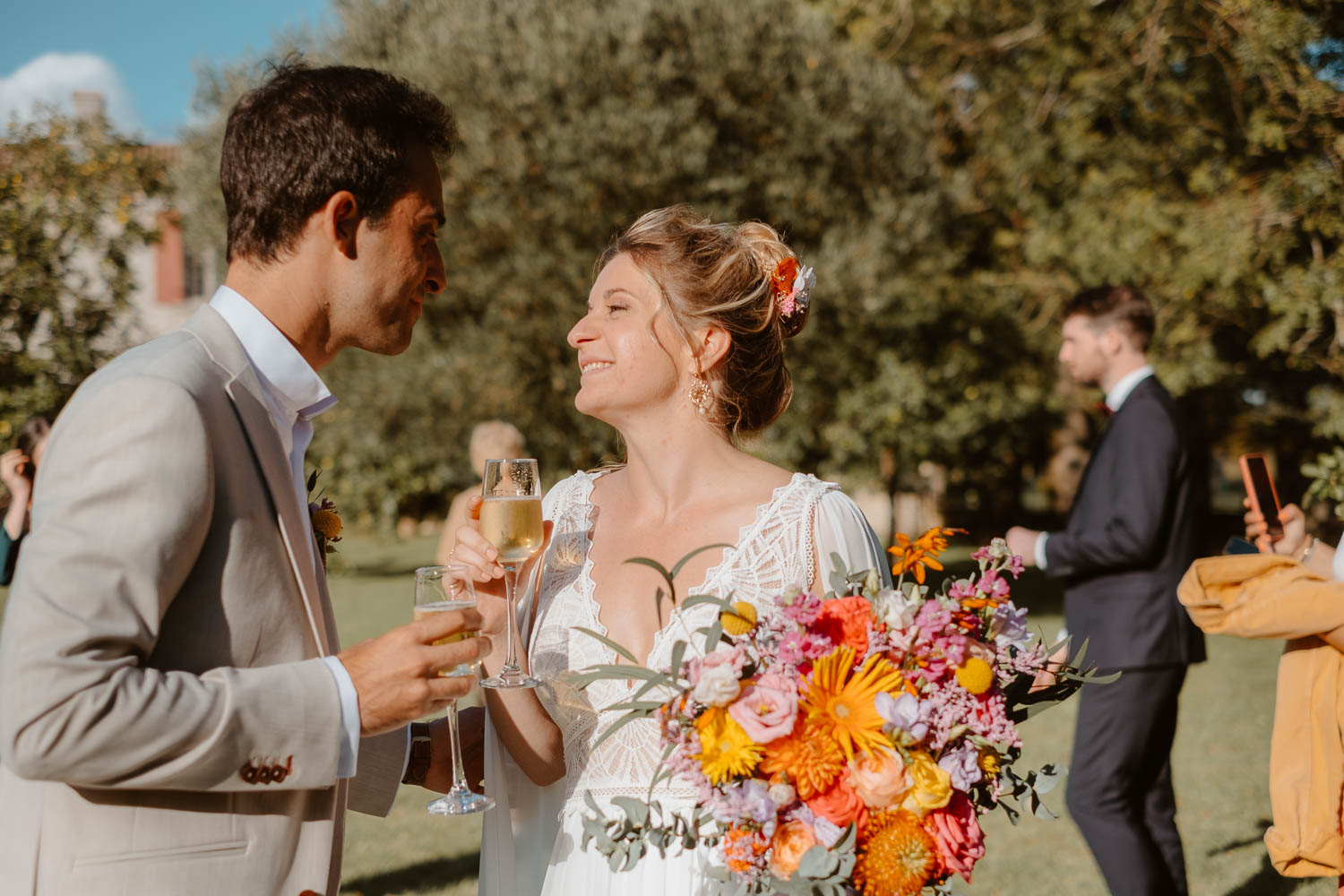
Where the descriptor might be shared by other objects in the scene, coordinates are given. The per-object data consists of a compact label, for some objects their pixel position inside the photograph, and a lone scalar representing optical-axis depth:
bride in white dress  2.74
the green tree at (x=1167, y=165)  10.89
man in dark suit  4.41
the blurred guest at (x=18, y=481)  5.17
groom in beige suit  1.63
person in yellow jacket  3.22
